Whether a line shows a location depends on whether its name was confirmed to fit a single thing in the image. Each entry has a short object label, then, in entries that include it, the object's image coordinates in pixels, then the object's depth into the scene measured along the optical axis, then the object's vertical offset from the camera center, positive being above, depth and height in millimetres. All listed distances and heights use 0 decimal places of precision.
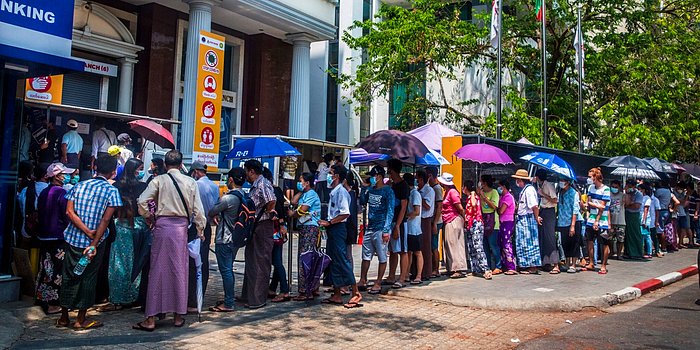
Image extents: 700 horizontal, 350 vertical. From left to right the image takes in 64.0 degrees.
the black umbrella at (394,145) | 8922 +1181
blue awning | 6703 +1857
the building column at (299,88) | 21594 +4937
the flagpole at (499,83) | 14418 +3552
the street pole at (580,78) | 18109 +4780
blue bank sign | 6797 +2330
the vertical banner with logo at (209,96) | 13440 +2909
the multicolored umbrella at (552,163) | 10867 +1136
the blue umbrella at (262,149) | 10922 +1311
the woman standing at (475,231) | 10438 -224
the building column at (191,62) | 17312 +4671
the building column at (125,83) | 17875 +4126
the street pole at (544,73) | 16830 +4588
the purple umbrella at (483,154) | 10656 +1265
